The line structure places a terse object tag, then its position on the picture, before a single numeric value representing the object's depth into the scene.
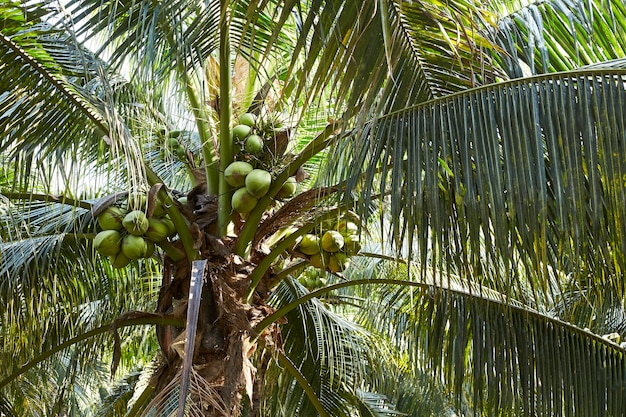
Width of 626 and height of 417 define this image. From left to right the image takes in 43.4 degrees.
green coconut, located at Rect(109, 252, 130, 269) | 3.07
